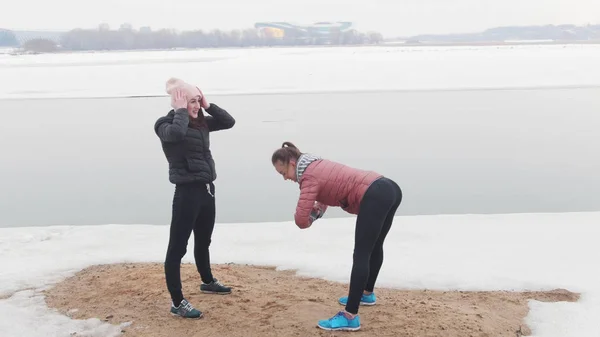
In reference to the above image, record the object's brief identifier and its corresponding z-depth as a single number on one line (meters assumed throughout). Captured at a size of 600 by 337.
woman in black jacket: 4.38
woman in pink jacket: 4.05
